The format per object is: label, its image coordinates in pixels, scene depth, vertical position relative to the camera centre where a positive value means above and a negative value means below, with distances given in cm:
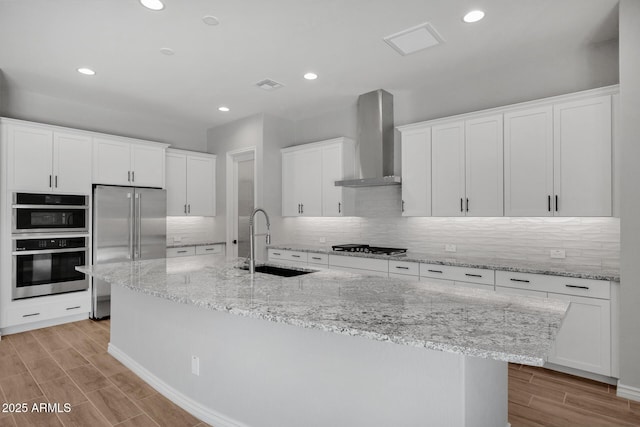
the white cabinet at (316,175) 480 +59
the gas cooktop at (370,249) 419 -39
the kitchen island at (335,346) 136 -63
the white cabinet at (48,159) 399 +68
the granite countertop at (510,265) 280 -43
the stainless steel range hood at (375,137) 441 +101
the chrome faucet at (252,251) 255 -24
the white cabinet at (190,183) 555 +55
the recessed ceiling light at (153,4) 254 +153
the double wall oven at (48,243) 399 -30
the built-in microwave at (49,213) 398 +5
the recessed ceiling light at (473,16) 268 +154
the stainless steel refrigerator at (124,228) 453 -14
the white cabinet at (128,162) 465 +75
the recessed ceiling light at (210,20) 276 +154
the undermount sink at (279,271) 274 -42
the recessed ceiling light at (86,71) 373 +154
